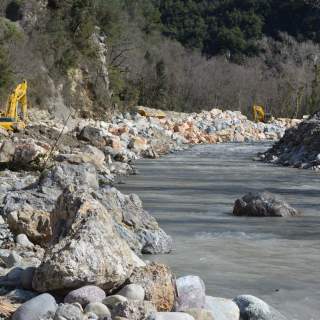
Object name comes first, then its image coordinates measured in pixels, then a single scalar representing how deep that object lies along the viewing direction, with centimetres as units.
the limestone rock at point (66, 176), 1438
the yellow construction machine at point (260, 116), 8779
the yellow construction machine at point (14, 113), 3304
